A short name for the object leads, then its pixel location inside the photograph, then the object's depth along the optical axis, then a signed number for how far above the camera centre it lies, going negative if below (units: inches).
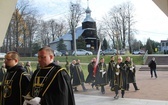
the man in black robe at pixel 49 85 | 62.6 -9.0
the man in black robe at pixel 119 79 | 215.9 -25.8
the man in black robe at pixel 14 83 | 79.1 -10.0
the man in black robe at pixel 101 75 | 246.5 -24.5
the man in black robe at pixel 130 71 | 231.6 -20.4
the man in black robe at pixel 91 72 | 255.2 -21.8
